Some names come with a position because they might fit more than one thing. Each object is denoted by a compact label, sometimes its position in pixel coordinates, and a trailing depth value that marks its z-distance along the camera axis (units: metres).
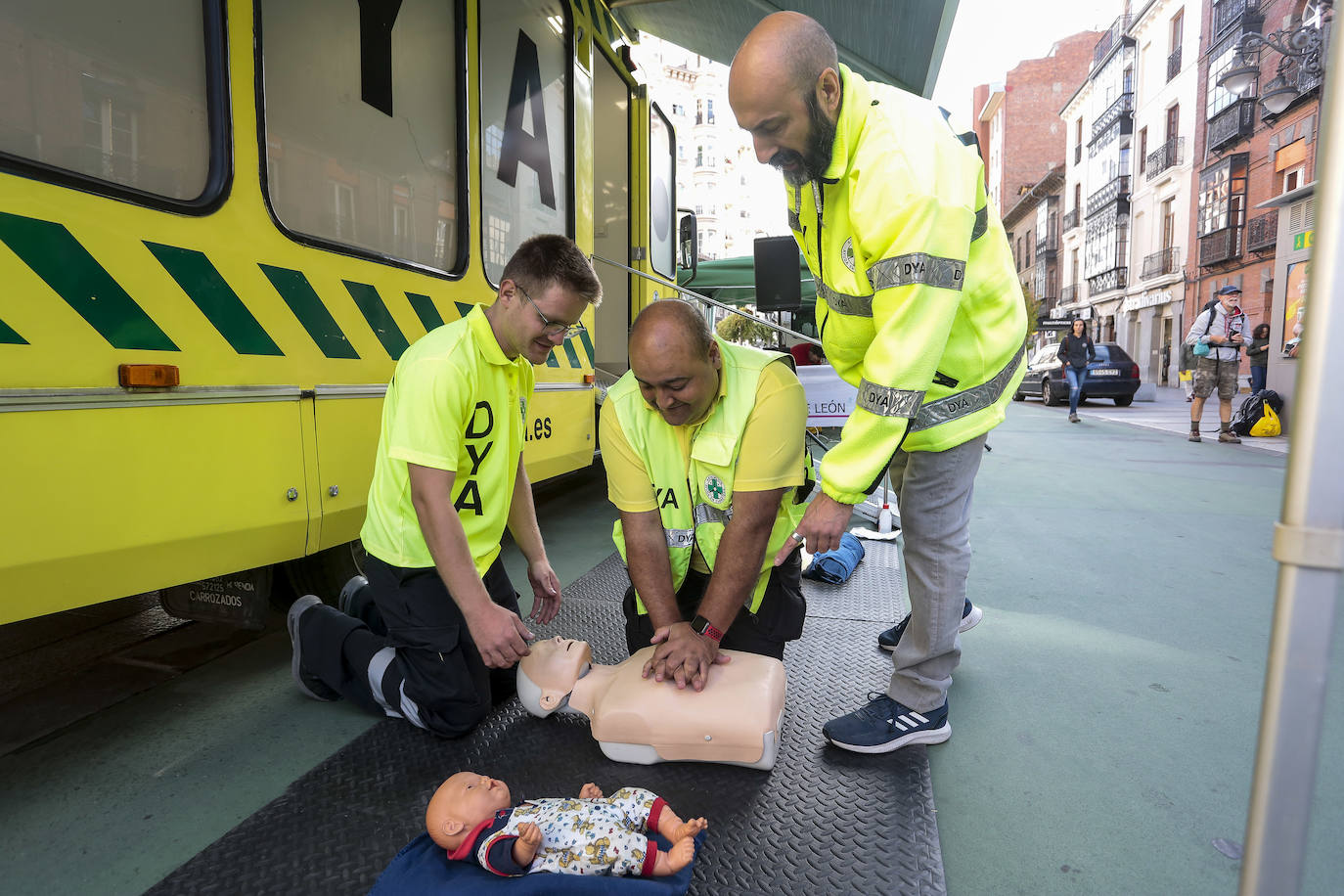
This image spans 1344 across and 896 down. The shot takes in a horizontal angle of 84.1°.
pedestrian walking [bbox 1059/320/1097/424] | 12.59
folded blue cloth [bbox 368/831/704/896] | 1.36
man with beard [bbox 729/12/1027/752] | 1.52
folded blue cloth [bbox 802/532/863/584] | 3.44
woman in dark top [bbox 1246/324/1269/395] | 9.87
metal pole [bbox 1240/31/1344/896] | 0.71
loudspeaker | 4.00
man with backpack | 8.03
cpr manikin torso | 1.77
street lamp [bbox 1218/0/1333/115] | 8.21
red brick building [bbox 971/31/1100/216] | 45.34
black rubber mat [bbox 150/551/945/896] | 1.50
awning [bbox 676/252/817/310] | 8.67
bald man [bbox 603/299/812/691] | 1.84
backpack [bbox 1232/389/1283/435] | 8.58
